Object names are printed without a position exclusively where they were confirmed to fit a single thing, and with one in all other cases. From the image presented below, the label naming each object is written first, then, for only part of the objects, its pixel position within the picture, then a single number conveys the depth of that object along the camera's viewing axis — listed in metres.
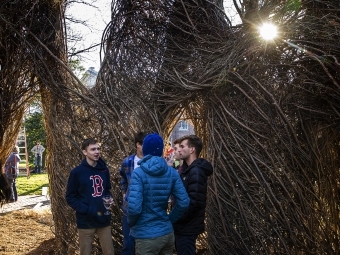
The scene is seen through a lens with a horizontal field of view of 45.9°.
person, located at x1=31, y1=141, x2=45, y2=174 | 17.66
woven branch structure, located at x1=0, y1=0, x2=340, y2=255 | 3.97
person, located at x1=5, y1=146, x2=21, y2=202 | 10.14
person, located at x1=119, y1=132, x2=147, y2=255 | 3.93
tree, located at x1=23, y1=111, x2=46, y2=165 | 20.22
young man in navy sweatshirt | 4.02
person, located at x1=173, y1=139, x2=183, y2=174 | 3.80
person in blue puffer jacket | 3.00
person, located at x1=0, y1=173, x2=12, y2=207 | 6.37
